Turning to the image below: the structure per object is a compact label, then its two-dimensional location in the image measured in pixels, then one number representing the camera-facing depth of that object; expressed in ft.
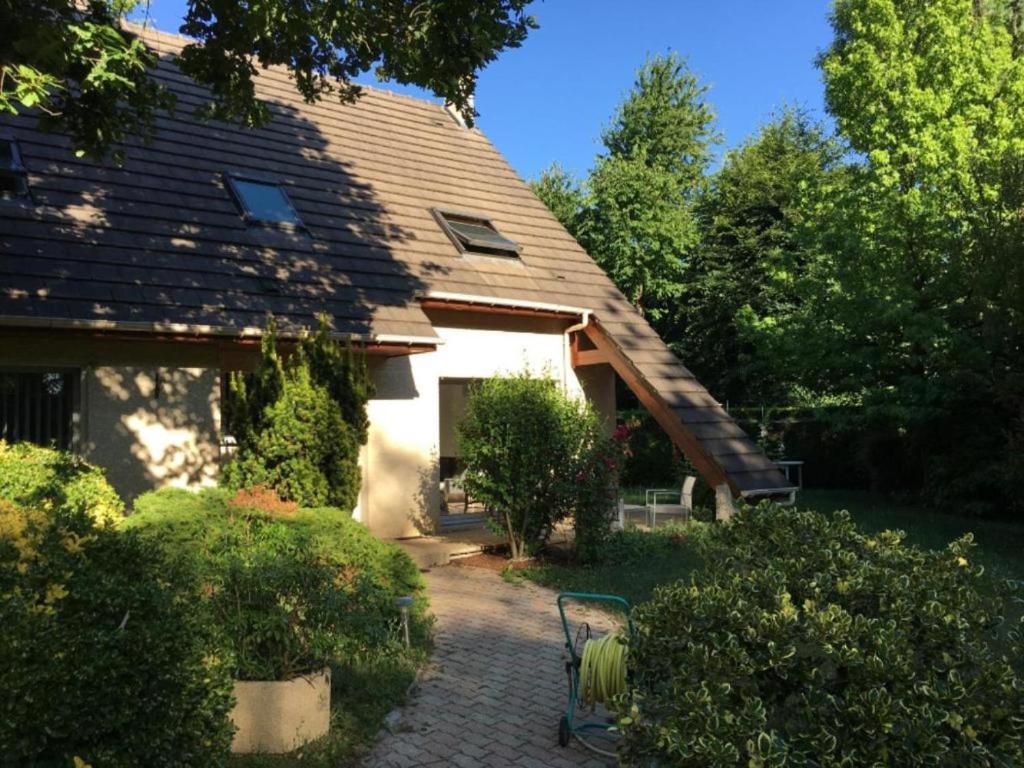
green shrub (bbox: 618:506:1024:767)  9.91
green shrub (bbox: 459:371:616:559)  32.55
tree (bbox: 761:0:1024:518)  40.29
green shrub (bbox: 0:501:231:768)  10.02
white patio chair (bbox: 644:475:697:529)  43.61
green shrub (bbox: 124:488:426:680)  15.42
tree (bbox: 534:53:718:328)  94.32
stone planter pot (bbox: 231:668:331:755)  14.69
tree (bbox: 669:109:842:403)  88.79
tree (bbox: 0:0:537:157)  18.88
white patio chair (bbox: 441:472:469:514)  50.71
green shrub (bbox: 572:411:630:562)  32.76
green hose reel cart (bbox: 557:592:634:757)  15.01
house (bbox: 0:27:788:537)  29.78
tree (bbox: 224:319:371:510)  28.32
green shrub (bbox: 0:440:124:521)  21.40
